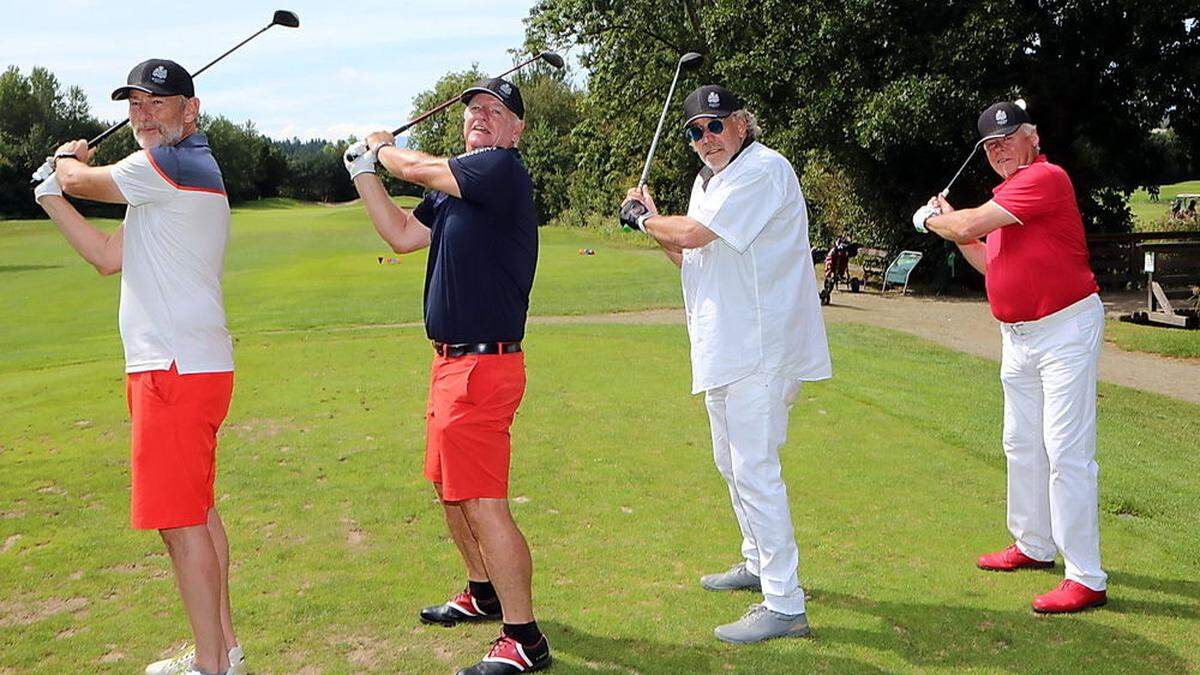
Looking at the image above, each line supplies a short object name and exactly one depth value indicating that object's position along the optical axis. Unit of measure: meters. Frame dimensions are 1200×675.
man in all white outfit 4.60
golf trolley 20.30
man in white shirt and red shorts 3.96
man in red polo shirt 5.05
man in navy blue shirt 4.23
